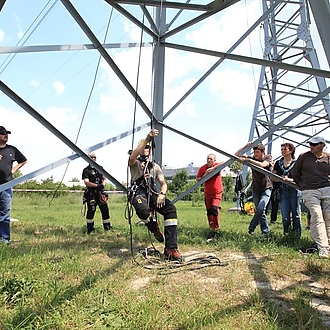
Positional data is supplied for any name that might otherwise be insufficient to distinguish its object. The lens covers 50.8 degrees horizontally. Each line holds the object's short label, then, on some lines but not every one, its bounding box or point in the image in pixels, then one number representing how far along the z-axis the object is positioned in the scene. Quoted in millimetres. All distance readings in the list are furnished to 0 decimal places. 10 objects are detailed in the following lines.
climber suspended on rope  3980
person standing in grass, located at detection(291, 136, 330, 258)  4121
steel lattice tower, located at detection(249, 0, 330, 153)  11133
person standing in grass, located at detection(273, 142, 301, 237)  5422
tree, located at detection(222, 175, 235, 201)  24575
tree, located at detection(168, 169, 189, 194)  32500
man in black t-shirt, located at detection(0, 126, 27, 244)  4719
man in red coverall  5465
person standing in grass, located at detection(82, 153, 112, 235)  6027
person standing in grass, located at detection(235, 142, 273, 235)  5461
